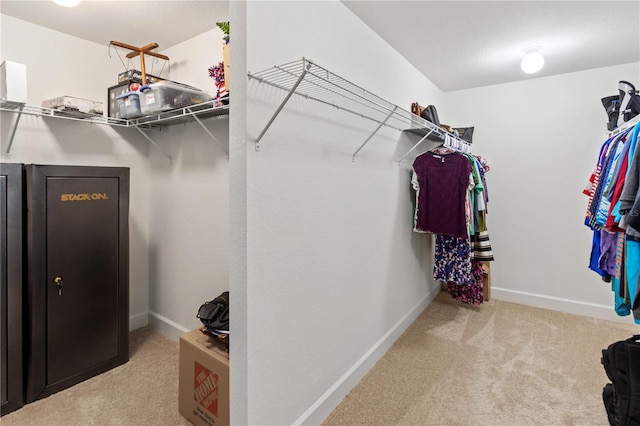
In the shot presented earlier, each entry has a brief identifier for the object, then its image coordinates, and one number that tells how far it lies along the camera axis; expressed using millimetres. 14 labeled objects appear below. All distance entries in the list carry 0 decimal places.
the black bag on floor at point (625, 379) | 1216
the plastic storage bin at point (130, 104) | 2262
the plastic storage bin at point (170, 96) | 2092
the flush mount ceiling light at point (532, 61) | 2613
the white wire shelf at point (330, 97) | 1399
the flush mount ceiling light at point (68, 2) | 1734
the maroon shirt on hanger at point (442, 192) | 2654
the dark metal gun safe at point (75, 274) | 1945
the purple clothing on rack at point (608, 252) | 1556
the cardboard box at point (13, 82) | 1837
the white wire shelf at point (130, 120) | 2012
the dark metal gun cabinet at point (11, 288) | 1844
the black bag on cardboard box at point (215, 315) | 1756
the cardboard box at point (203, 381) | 1622
